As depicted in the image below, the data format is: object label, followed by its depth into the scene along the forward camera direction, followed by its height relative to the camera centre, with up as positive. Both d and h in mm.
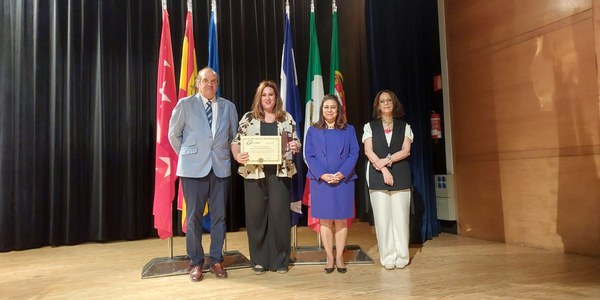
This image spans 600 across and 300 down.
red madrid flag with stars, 3066 +6
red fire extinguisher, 4352 +396
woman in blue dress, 2705 -63
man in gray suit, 2602 +39
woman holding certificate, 2736 -166
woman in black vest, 2797 -161
